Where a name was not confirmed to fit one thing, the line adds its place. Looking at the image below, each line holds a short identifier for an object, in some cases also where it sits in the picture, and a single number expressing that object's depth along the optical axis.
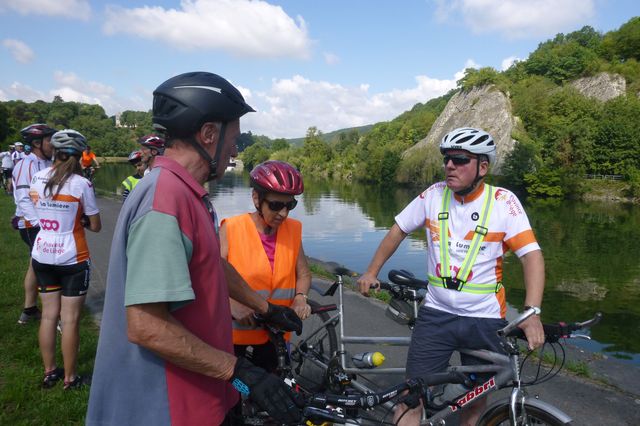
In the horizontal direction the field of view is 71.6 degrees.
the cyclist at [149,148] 6.13
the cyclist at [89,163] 9.55
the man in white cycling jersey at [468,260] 2.92
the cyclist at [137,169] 6.87
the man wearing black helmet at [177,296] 1.41
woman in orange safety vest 3.19
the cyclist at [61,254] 3.98
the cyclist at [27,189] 5.60
